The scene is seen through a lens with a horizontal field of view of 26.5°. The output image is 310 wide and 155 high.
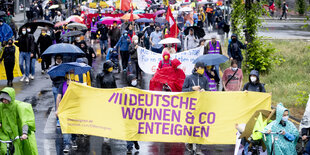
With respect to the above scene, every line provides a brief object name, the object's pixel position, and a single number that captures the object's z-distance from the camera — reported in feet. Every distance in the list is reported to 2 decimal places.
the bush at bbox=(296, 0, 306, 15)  184.81
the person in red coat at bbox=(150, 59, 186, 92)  46.96
